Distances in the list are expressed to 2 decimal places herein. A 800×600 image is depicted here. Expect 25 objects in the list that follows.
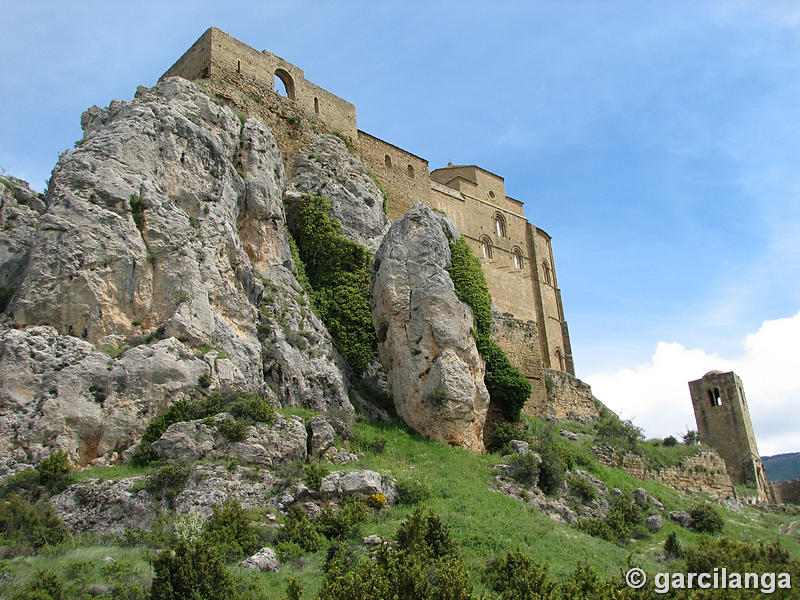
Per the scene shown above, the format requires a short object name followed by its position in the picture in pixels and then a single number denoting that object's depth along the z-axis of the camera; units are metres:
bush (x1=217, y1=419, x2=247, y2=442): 16.61
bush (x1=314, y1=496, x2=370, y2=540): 15.05
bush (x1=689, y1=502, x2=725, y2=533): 23.22
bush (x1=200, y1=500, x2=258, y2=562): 13.20
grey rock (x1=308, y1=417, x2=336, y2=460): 18.23
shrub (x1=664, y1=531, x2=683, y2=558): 18.77
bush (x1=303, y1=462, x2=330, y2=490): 16.23
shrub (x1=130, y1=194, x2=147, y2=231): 19.64
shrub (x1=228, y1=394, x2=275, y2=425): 17.33
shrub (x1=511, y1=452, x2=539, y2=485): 21.14
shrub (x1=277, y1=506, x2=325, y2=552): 14.34
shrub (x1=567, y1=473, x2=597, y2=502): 22.16
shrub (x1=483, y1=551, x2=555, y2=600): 10.38
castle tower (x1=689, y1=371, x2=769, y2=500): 41.66
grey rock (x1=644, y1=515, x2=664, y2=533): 22.20
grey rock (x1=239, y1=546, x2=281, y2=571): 12.89
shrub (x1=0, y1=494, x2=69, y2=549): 13.14
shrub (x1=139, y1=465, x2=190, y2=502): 14.99
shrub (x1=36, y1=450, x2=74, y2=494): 14.66
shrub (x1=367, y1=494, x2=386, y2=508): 16.52
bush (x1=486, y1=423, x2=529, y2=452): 23.77
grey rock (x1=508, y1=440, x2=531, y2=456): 22.49
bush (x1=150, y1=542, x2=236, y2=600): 10.40
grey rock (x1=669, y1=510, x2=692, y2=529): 23.69
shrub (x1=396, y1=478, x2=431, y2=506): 17.31
